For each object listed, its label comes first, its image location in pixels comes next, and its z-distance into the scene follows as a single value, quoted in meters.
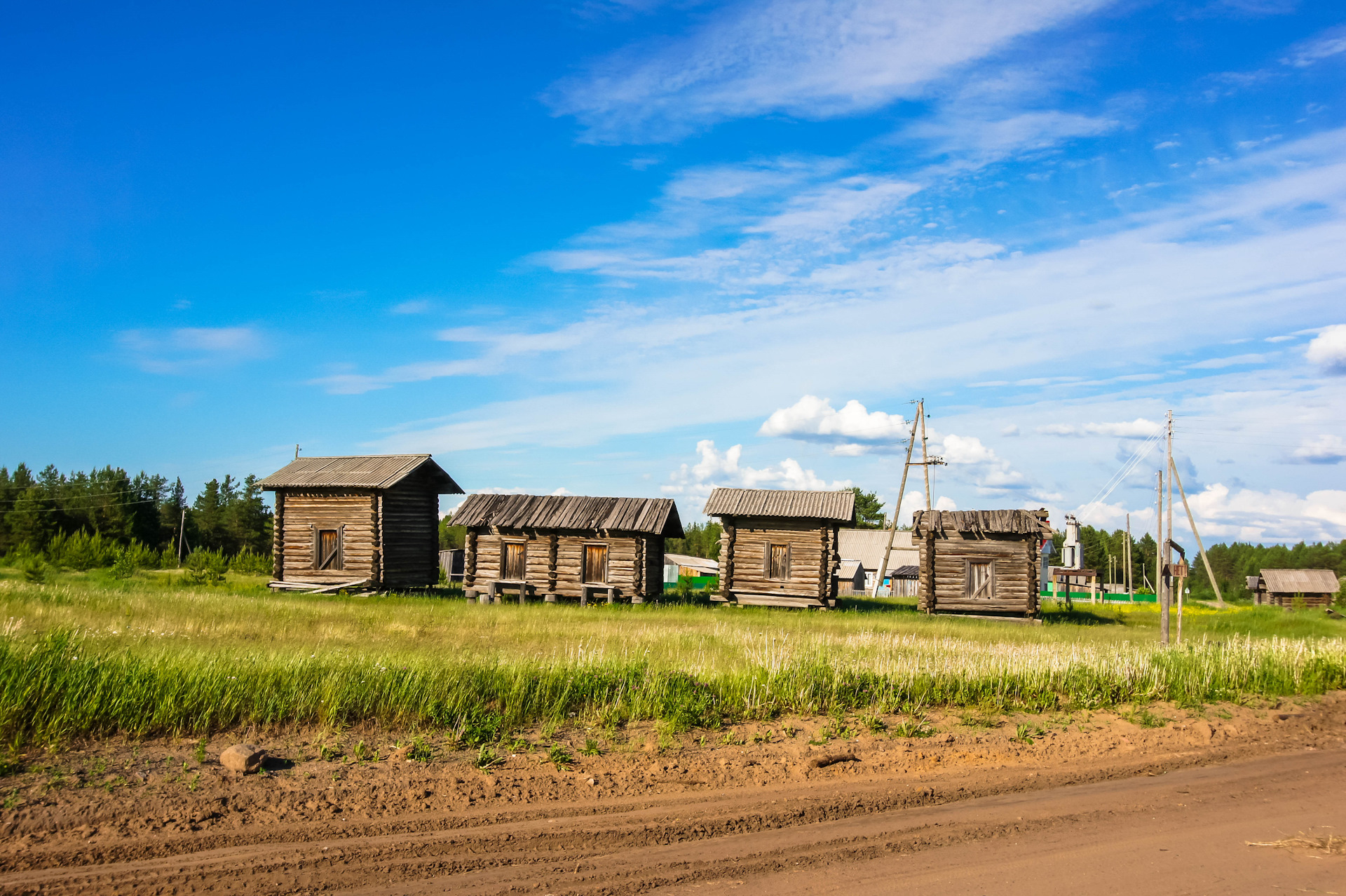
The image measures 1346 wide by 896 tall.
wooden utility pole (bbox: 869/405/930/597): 39.56
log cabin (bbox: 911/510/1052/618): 29.16
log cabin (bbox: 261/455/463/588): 29.61
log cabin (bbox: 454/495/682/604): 29.88
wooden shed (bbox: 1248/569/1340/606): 57.25
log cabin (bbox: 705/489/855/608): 29.70
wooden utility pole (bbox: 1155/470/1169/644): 17.69
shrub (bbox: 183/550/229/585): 31.64
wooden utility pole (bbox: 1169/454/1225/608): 35.75
